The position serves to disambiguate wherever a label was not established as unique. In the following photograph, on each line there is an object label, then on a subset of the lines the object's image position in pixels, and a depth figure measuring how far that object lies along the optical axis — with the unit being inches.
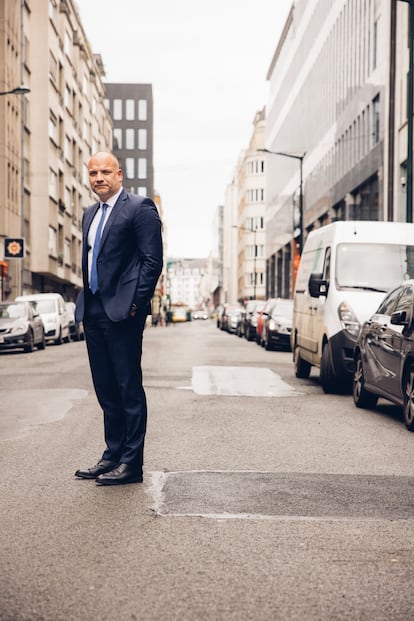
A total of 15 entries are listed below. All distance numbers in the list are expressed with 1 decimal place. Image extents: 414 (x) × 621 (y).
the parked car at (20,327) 1022.4
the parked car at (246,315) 1517.7
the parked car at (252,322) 1435.4
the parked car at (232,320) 2068.2
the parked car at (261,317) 1157.1
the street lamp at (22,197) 1581.0
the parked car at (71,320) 1414.2
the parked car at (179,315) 5335.1
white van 490.9
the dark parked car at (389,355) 372.2
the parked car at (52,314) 1285.7
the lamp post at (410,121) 967.2
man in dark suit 234.1
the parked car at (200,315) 6815.9
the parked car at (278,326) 1064.2
